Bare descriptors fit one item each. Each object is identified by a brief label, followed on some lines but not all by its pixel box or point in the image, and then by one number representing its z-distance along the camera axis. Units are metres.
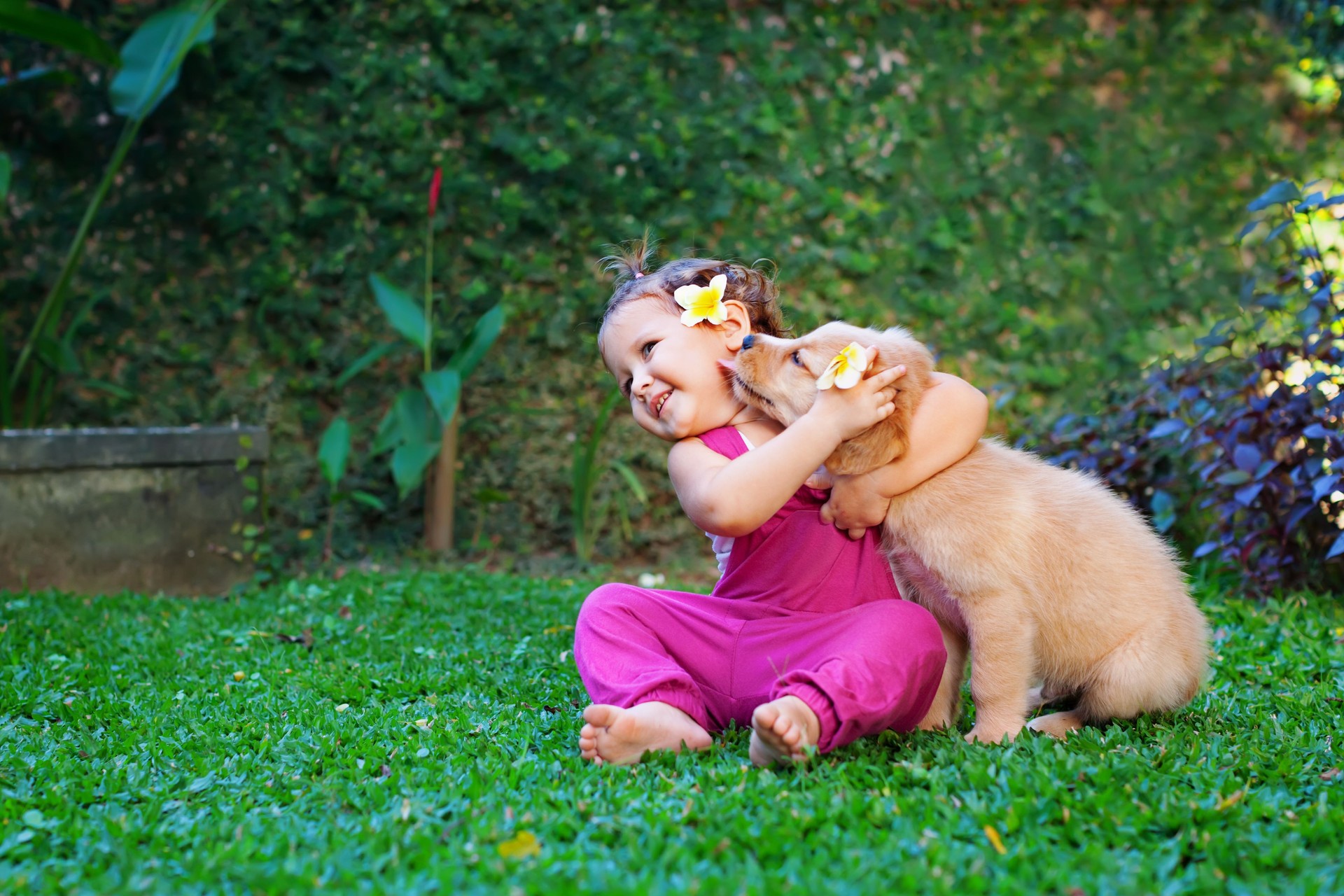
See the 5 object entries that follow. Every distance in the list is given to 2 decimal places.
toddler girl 2.19
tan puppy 2.29
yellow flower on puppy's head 2.18
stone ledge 4.20
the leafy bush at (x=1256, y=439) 3.61
